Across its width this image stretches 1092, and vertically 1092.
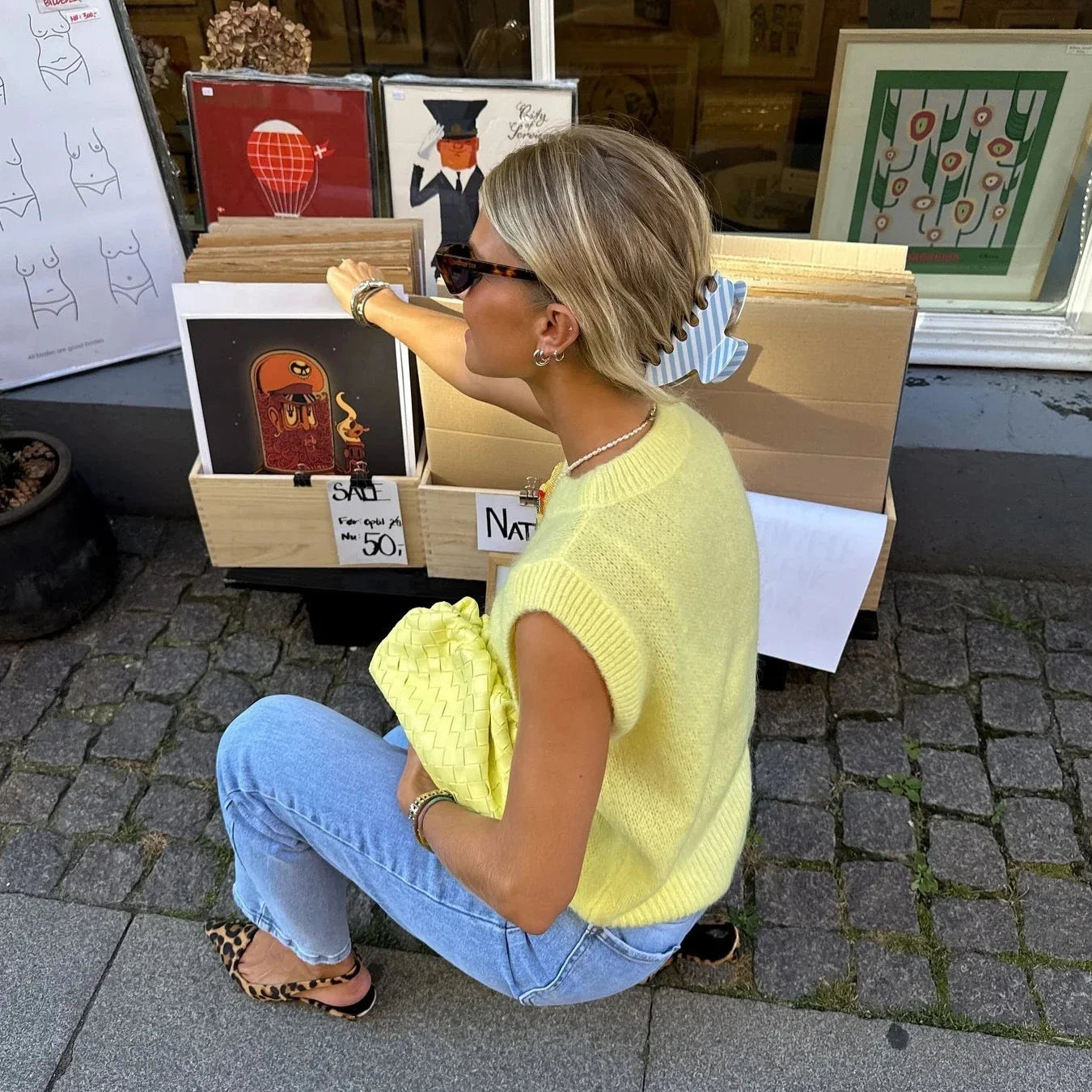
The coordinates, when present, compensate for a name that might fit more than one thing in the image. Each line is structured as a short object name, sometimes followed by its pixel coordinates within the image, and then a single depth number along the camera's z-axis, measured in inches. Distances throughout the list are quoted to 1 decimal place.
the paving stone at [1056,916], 88.8
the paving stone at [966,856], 94.6
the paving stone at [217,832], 100.1
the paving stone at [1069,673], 112.4
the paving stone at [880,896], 91.4
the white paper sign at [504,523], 102.0
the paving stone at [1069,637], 117.6
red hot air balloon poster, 111.0
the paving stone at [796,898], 92.0
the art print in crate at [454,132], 110.1
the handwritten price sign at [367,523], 106.0
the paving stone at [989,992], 84.7
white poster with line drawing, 117.1
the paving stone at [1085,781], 100.0
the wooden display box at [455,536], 103.0
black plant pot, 116.7
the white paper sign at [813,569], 97.7
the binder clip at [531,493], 100.9
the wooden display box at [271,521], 106.0
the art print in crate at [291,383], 98.5
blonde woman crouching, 48.8
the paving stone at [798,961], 87.4
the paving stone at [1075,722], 106.7
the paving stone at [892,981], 85.7
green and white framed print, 119.4
